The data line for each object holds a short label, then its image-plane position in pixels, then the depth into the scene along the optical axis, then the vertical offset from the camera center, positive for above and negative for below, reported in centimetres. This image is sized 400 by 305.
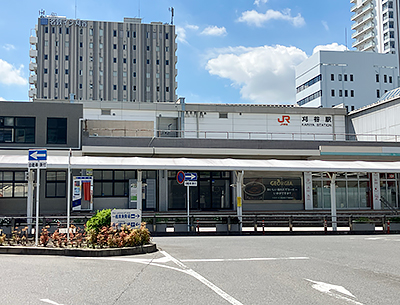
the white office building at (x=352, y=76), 9244 +2305
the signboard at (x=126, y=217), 1584 -96
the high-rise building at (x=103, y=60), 8756 +2629
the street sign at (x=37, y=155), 1487 +120
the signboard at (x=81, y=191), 2686 -1
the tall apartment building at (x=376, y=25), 10656 +4015
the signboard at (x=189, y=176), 2264 +67
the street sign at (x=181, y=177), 2430 +69
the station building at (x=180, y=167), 2608 +120
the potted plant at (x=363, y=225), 2280 -188
